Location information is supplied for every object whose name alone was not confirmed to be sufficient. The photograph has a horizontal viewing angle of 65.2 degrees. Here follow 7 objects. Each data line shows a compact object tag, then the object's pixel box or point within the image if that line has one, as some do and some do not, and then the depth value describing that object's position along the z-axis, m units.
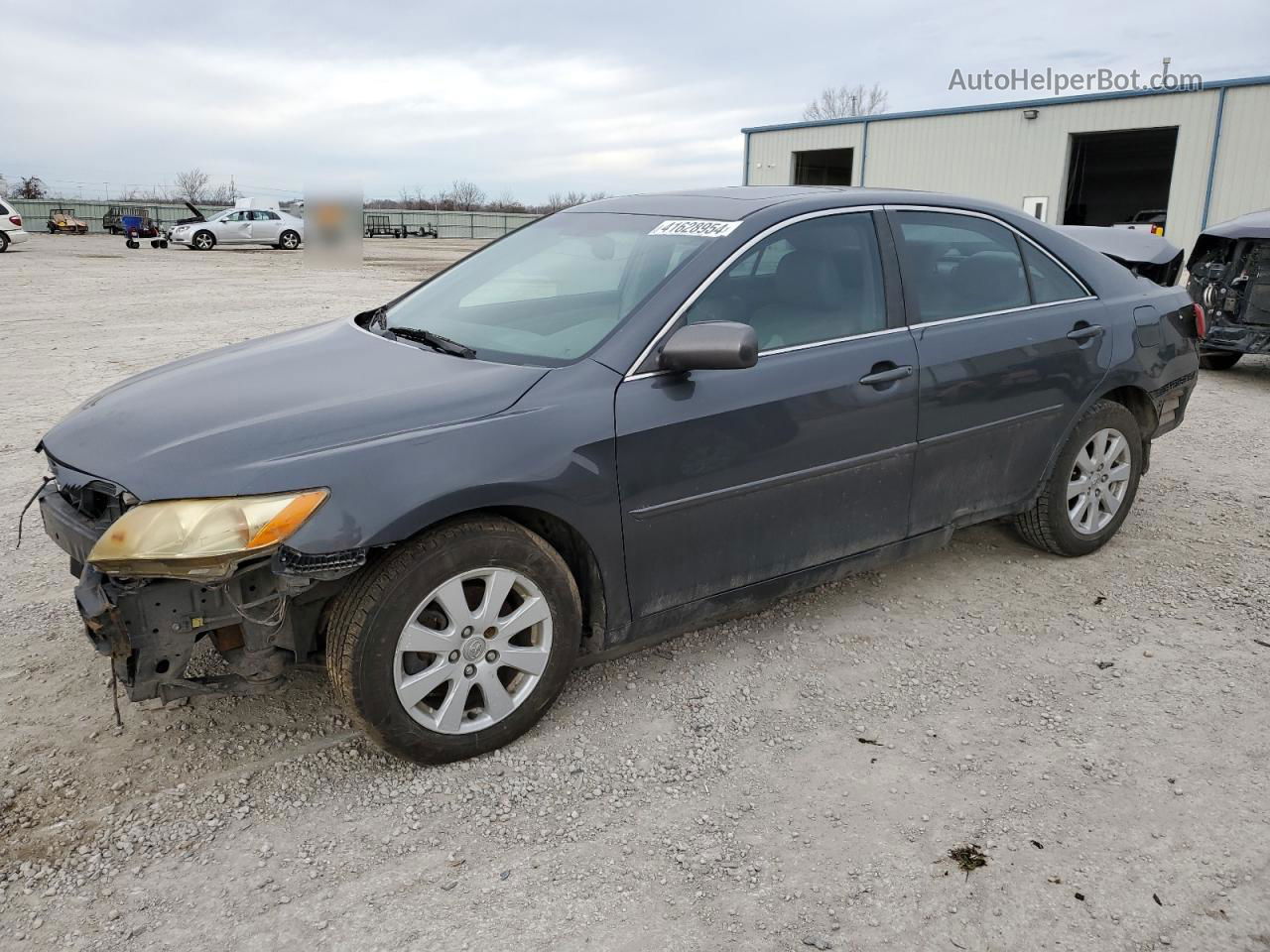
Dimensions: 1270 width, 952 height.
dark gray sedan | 2.62
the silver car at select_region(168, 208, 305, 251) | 33.59
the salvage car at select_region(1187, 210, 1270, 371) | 9.03
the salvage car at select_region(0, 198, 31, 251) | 27.16
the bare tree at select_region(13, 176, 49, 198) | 51.87
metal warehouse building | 20.61
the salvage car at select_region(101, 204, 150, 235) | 44.91
